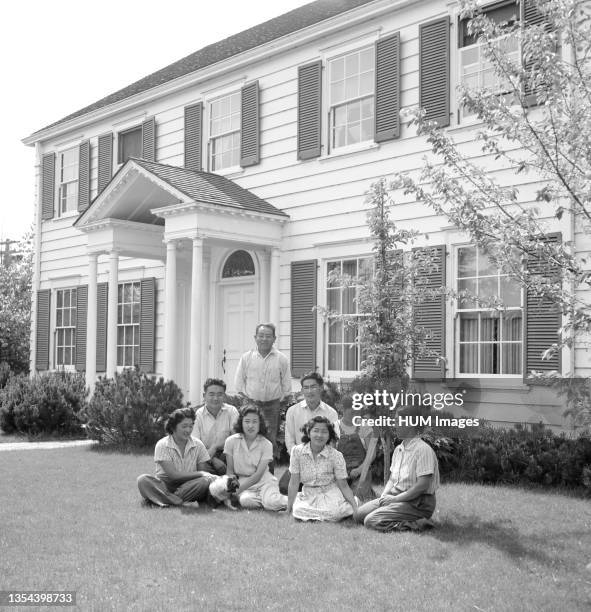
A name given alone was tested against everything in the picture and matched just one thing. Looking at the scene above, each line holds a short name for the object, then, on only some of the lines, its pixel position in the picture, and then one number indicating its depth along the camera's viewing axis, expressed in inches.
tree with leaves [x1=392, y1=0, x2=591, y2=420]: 257.0
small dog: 322.0
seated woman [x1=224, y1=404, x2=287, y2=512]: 330.0
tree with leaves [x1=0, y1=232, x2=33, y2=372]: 927.0
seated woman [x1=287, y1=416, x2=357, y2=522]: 301.1
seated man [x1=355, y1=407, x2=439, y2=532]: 280.5
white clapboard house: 458.3
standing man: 396.1
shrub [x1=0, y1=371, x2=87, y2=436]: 595.2
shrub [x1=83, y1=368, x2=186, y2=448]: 504.7
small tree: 340.5
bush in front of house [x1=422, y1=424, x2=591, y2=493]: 354.6
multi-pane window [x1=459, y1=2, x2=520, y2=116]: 440.1
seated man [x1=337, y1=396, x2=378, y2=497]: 336.2
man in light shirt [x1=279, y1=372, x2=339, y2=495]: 335.6
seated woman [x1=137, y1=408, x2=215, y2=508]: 327.0
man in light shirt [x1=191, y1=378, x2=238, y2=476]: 365.4
